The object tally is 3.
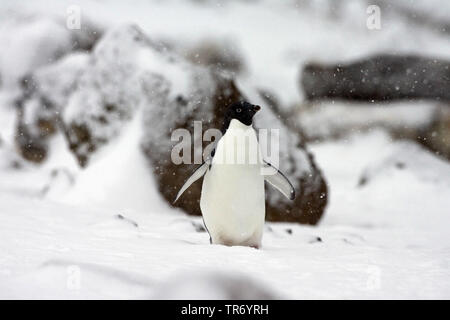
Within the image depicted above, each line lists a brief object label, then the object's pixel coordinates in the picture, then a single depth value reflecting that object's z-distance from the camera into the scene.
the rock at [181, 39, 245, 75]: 8.23
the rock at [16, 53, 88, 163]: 5.74
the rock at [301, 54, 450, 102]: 7.28
